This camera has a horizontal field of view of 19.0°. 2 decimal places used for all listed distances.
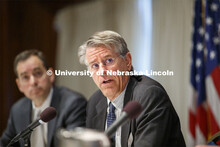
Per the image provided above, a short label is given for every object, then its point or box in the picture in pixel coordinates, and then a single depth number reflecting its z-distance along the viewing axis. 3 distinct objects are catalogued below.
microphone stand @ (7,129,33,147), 2.29
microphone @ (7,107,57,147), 2.27
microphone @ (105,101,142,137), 2.02
